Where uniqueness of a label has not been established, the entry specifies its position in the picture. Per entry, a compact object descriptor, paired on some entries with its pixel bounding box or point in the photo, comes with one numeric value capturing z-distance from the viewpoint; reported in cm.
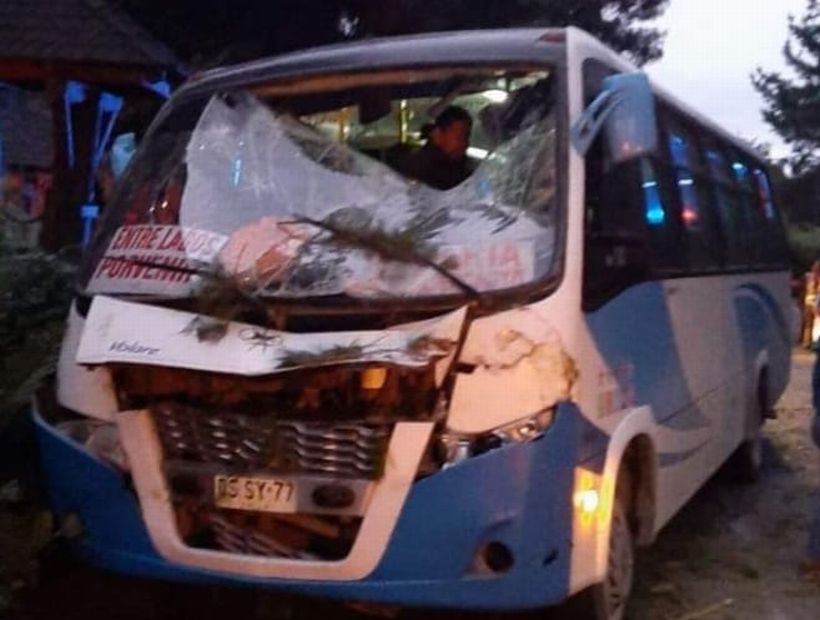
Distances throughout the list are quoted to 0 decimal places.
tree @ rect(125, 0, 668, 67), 1861
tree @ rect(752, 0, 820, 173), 5256
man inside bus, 632
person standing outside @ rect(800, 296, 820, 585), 789
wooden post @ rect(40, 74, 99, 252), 1196
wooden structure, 1238
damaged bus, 543
